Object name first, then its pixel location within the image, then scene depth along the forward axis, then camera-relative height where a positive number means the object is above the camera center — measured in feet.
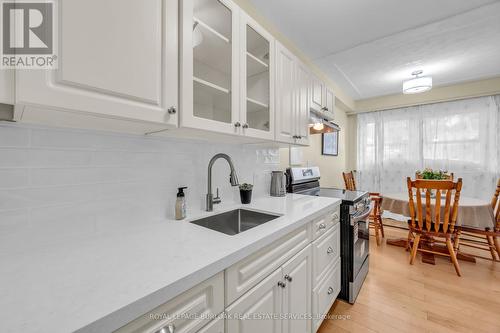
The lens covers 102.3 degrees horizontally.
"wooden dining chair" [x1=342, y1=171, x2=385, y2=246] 9.71 -2.15
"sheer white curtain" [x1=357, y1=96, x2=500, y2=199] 10.55 +1.36
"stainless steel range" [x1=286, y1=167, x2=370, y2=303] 5.55 -1.94
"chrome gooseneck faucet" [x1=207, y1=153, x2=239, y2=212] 4.02 -0.31
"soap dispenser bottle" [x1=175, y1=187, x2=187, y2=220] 3.62 -0.73
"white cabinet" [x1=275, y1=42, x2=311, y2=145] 5.05 +1.87
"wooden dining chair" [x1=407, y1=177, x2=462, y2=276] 6.73 -1.71
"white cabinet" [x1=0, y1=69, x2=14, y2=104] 1.65 +0.65
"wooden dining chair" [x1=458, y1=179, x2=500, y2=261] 7.12 -2.30
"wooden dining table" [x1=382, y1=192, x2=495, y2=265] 6.93 -1.73
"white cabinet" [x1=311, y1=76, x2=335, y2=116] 6.64 +2.46
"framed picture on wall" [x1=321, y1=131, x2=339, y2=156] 10.59 +1.25
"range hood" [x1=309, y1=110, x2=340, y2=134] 6.61 +1.47
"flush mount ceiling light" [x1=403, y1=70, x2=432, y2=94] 8.91 +3.69
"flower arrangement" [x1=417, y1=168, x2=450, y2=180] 8.68 -0.37
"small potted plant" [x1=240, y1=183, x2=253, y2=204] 4.98 -0.70
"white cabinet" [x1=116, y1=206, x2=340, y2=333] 1.85 -1.64
